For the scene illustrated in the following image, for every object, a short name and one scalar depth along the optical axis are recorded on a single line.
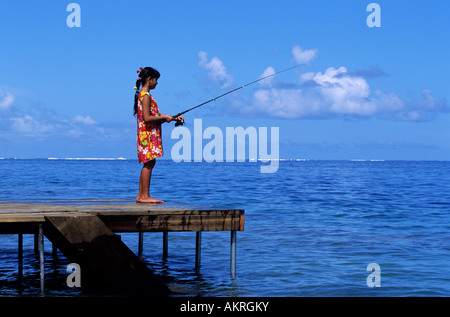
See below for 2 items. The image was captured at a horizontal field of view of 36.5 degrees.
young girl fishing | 9.54
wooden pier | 8.07
